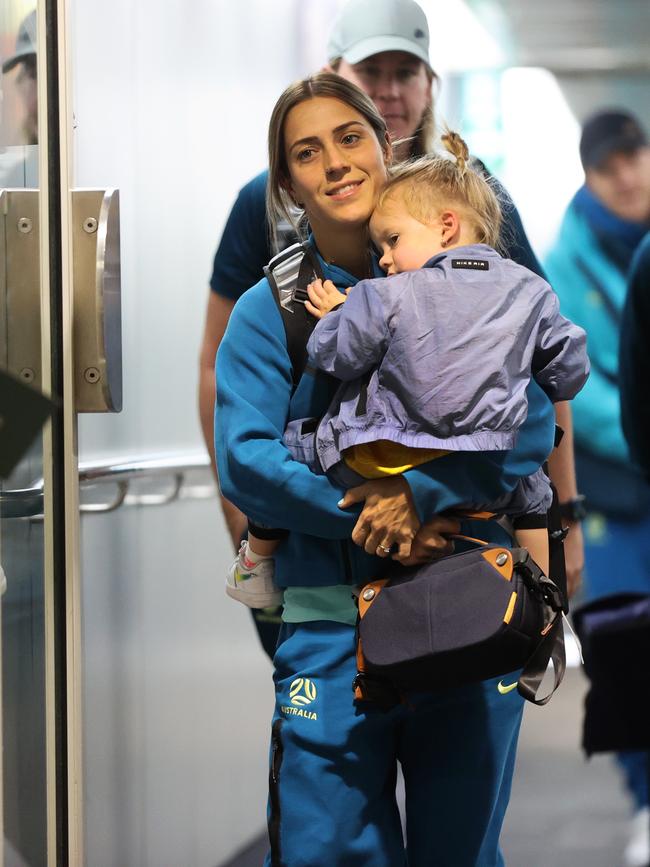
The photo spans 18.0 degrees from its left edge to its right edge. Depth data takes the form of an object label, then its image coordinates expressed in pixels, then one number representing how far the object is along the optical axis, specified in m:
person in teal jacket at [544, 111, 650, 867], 8.33
